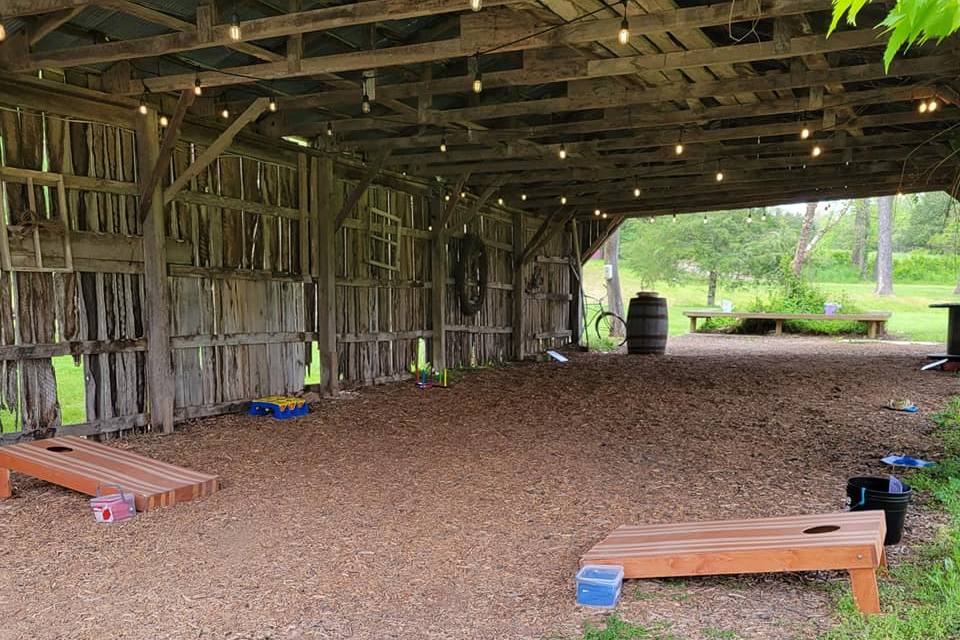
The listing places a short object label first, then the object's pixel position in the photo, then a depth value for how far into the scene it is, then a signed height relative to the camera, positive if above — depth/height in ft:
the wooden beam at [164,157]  16.63 +3.29
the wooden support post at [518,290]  38.91 -0.52
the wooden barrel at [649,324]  40.14 -2.70
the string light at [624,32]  12.44 +4.64
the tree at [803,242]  72.91 +3.95
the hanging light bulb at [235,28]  12.94 +4.98
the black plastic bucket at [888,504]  9.73 -3.39
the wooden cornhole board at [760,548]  7.54 -3.41
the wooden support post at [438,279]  30.68 +0.14
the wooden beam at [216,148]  17.87 +3.72
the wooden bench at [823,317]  51.47 -3.16
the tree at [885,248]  76.23 +3.33
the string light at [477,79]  15.00 +4.68
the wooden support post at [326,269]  23.79 +0.51
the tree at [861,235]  97.19 +6.34
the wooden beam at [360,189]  24.17 +3.43
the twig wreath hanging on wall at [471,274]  32.40 +0.39
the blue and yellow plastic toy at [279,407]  20.57 -3.86
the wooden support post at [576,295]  46.24 -1.02
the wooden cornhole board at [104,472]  12.10 -3.57
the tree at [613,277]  60.09 +0.28
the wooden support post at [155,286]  17.67 -0.02
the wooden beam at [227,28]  11.99 +4.99
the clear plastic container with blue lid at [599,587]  8.17 -3.79
